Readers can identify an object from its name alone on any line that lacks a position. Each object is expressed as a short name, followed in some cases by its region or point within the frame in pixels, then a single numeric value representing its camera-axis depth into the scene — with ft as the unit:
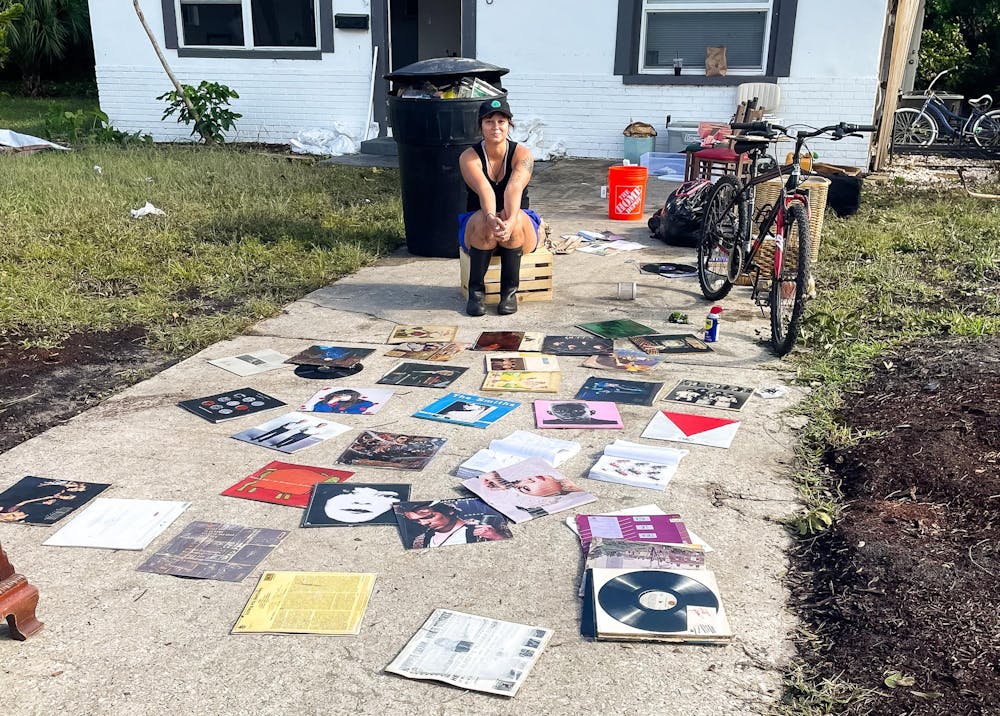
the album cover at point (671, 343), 15.88
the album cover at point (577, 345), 15.84
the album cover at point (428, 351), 15.65
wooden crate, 18.69
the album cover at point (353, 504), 10.13
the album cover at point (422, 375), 14.43
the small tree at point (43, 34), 64.64
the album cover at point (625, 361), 15.06
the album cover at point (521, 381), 14.07
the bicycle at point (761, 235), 15.21
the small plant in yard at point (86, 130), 41.37
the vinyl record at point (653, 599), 8.29
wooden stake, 39.75
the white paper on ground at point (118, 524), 9.66
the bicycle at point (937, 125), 42.09
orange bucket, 26.21
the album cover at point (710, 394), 13.44
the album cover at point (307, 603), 8.27
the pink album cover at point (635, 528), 9.68
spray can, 16.31
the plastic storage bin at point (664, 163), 35.06
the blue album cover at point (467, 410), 12.89
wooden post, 35.20
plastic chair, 35.37
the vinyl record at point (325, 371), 14.80
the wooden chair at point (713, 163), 25.99
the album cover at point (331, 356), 15.38
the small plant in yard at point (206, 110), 40.19
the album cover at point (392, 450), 11.55
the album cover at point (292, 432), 12.12
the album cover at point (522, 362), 14.98
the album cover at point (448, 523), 9.77
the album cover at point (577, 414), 12.70
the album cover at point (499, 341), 16.06
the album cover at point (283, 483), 10.61
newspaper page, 7.58
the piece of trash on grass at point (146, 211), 26.20
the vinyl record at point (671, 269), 21.13
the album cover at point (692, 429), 12.16
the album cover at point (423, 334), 16.58
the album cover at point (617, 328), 16.81
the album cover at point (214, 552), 9.14
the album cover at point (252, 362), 15.05
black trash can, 20.63
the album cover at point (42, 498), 10.18
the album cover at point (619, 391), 13.66
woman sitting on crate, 17.57
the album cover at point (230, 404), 13.14
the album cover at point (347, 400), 13.34
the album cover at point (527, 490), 10.36
